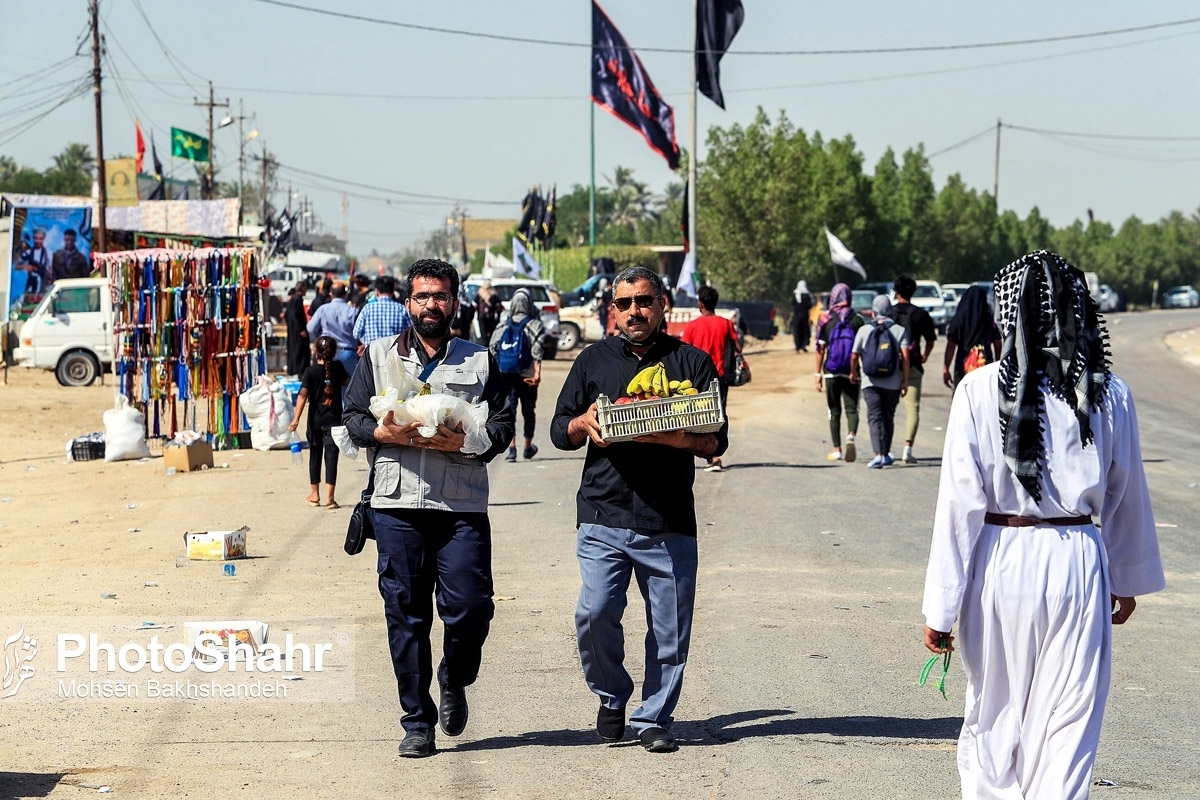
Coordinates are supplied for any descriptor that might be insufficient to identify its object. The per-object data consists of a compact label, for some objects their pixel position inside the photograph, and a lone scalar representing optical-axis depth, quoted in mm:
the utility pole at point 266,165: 96825
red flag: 63459
